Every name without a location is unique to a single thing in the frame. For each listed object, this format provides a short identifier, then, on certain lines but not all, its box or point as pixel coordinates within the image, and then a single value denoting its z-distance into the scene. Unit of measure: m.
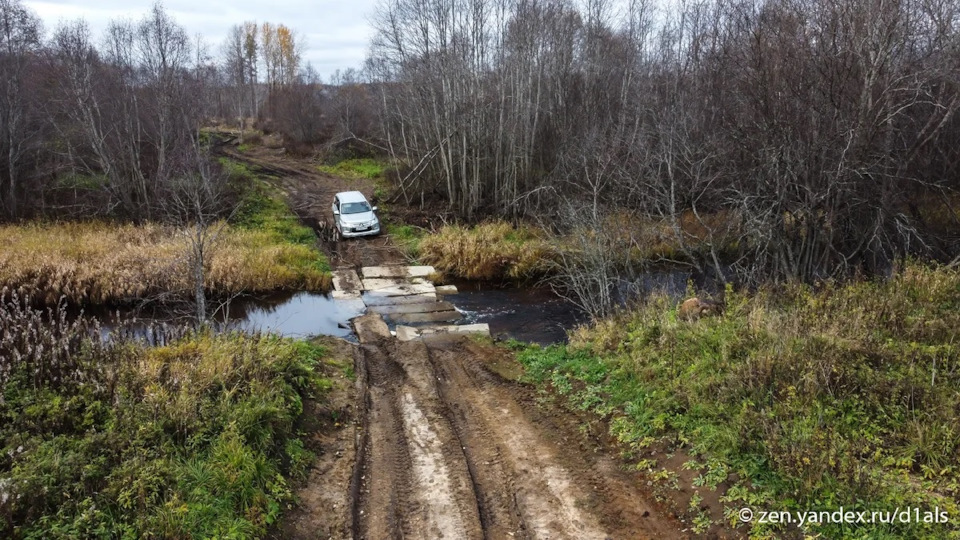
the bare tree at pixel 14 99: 20.03
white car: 21.80
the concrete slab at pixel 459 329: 12.55
